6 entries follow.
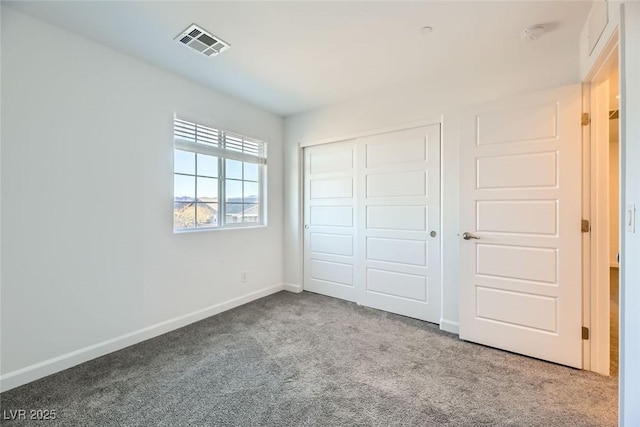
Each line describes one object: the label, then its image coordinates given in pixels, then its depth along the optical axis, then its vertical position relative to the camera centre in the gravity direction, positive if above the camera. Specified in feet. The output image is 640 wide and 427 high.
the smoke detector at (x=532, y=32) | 6.79 +4.50
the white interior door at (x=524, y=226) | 7.01 -0.35
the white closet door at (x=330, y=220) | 11.88 -0.31
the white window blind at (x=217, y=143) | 9.64 +2.76
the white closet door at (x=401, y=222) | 9.75 -0.33
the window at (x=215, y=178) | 9.68 +1.37
